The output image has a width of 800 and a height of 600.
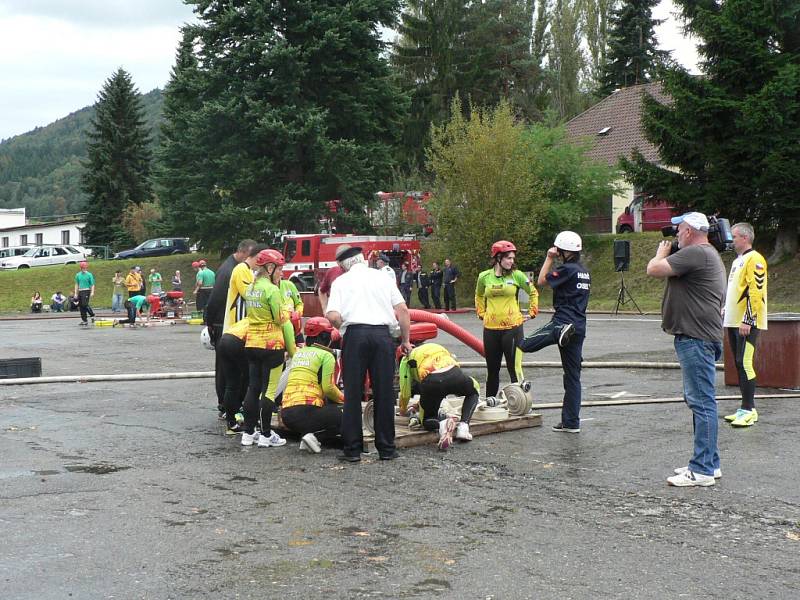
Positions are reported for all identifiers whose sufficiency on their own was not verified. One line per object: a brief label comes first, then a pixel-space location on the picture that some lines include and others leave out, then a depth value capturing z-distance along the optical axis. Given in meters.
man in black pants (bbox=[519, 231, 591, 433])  9.85
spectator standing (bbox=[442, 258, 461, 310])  36.34
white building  92.94
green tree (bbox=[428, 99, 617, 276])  38.66
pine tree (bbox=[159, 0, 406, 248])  43.62
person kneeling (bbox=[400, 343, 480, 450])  9.27
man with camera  7.55
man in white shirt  8.62
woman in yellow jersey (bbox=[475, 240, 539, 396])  11.27
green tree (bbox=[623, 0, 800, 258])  30.75
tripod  32.73
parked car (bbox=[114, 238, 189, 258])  62.59
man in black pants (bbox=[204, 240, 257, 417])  10.81
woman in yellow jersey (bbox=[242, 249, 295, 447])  9.38
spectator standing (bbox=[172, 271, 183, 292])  42.09
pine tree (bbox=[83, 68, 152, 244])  70.00
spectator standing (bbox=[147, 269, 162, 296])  34.32
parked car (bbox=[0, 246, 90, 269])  63.56
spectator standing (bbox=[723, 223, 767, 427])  10.48
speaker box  31.05
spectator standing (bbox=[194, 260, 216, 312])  26.41
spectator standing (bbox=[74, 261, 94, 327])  30.33
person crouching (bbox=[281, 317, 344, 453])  9.27
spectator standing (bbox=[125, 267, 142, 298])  32.88
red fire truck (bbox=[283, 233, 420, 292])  38.66
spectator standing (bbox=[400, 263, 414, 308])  38.22
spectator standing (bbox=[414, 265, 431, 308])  38.38
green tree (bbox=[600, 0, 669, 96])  58.34
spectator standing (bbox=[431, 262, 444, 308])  37.31
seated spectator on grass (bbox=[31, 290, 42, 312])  43.56
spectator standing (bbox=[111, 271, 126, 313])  38.46
